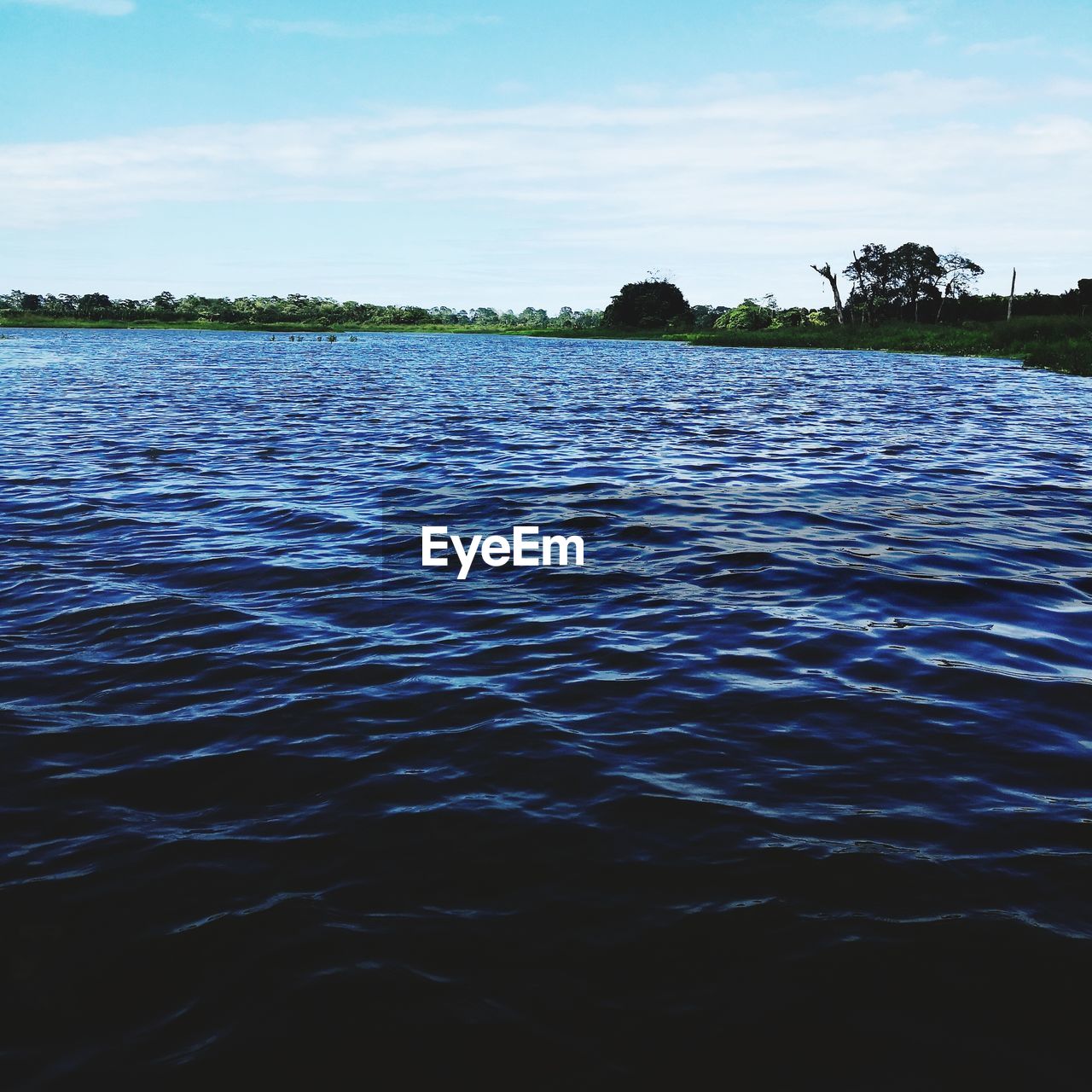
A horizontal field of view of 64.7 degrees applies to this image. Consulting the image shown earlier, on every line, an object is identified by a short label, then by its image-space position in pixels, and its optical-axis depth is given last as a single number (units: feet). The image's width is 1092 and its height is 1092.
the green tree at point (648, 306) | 565.12
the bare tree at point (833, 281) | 432.66
